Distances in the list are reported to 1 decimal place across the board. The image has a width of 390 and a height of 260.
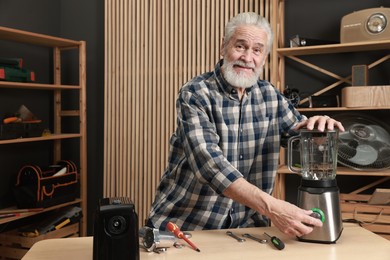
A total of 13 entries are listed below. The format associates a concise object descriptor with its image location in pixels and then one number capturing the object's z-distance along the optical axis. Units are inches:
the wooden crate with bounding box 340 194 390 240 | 113.3
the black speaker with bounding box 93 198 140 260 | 48.7
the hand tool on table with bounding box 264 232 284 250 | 56.5
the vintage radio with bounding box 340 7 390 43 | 120.2
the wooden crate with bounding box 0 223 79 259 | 134.0
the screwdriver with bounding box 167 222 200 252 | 57.7
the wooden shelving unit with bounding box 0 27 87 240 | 141.8
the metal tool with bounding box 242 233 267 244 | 59.4
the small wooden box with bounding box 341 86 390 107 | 120.6
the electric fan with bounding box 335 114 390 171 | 117.3
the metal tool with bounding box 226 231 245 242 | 60.0
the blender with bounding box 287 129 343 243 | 58.6
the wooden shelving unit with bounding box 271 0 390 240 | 114.4
